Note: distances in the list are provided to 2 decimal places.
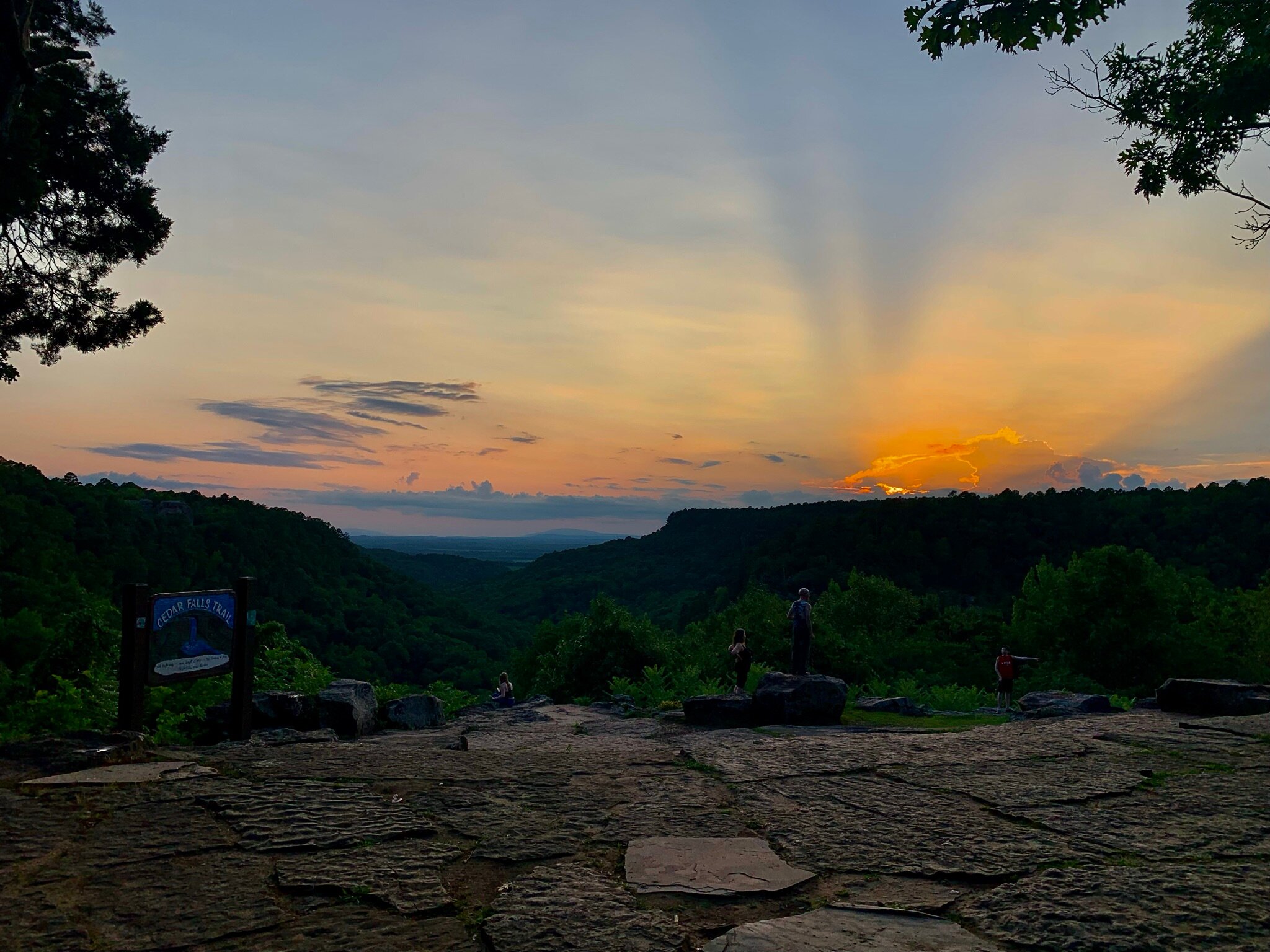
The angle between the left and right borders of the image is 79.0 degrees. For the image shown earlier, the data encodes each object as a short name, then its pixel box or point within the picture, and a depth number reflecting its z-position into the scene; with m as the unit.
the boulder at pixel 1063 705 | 10.66
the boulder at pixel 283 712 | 9.14
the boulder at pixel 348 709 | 9.18
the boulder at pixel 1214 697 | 9.40
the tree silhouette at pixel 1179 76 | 6.73
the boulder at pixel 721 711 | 9.89
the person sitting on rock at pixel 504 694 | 15.12
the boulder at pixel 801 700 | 9.82
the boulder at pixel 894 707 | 11.88
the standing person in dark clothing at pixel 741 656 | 12.98
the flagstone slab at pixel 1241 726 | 7.24
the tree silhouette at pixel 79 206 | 12.18
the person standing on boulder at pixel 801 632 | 12.54
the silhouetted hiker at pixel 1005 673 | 13.65
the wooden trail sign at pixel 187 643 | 7.53
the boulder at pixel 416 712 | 10.20
